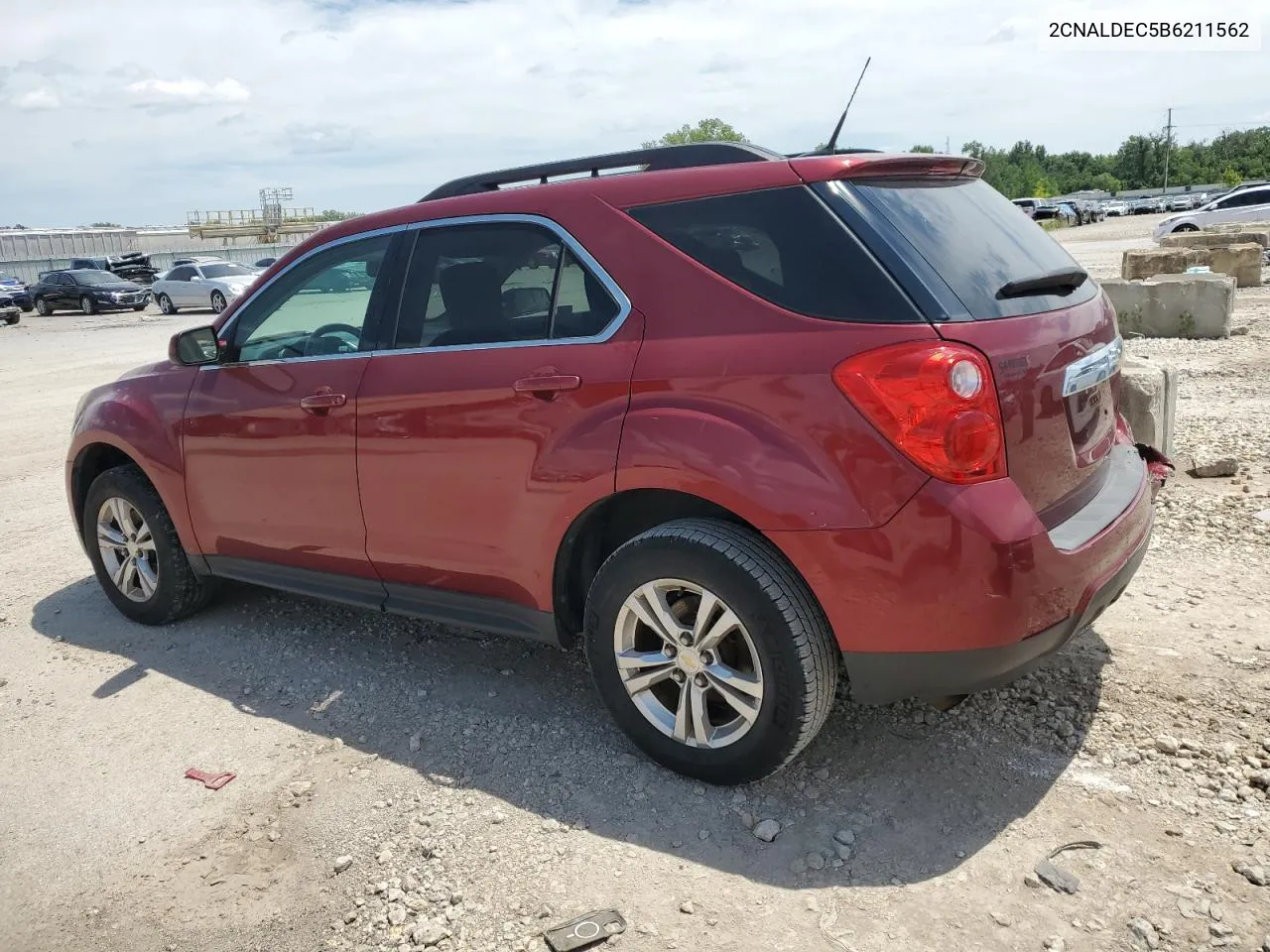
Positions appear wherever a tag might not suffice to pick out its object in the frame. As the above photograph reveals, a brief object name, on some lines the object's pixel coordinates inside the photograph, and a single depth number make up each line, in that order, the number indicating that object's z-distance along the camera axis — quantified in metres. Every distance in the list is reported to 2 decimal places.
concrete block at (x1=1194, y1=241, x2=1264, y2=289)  17.23
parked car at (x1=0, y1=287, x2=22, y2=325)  30.39
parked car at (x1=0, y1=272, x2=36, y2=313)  35.75
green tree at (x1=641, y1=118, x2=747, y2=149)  75.25
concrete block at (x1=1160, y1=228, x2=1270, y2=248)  20.66
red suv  2.72
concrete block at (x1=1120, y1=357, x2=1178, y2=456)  5.54
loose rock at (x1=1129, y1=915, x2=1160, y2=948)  2.42
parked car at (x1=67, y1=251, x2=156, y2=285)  43.53
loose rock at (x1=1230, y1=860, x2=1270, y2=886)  2.59
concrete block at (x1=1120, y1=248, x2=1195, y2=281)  16.11
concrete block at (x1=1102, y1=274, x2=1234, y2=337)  11.65
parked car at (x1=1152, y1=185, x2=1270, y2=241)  30.78
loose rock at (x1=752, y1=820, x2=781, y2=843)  2.96
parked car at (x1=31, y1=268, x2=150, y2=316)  33.31
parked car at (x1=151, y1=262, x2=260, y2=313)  29.77
